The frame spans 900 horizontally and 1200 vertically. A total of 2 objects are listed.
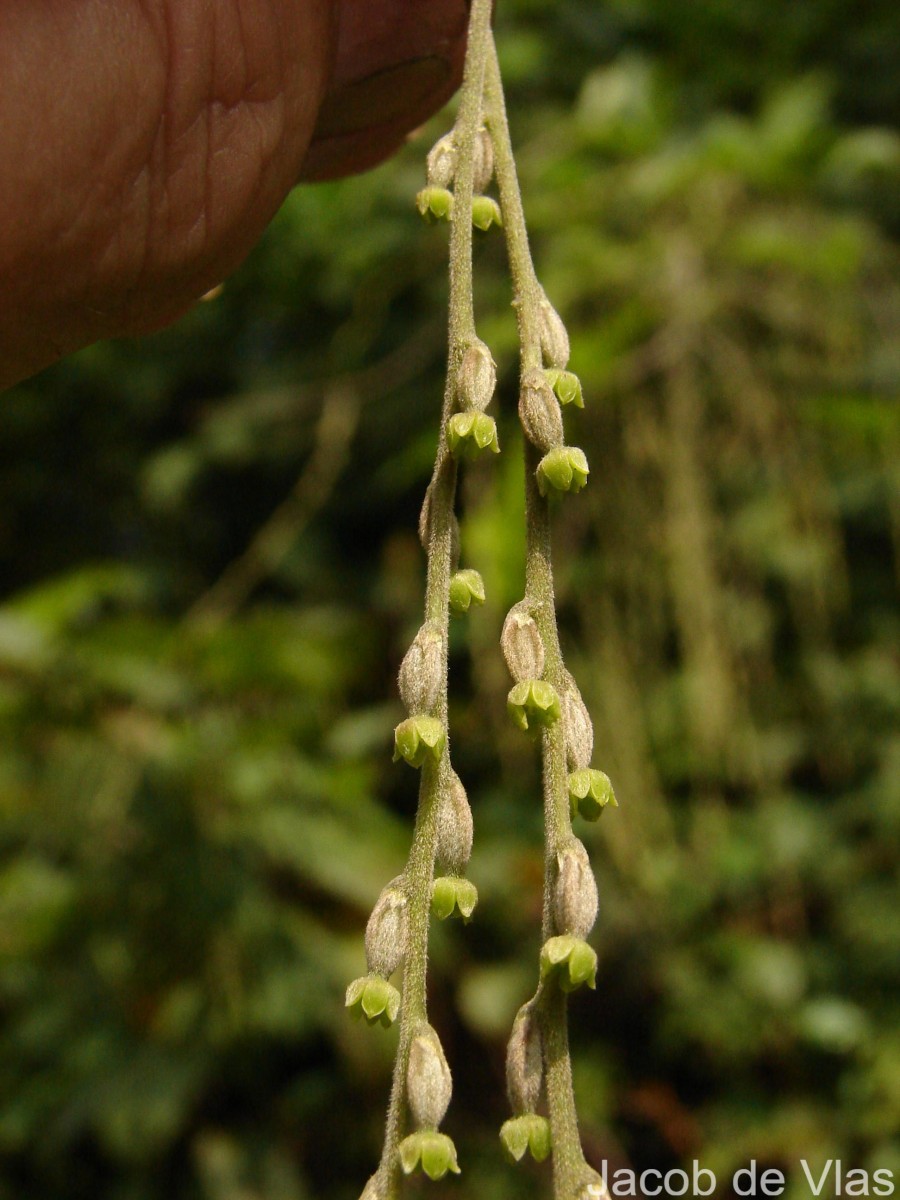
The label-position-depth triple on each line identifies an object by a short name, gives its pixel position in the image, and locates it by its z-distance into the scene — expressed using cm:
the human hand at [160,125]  20
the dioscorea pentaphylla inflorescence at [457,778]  17
